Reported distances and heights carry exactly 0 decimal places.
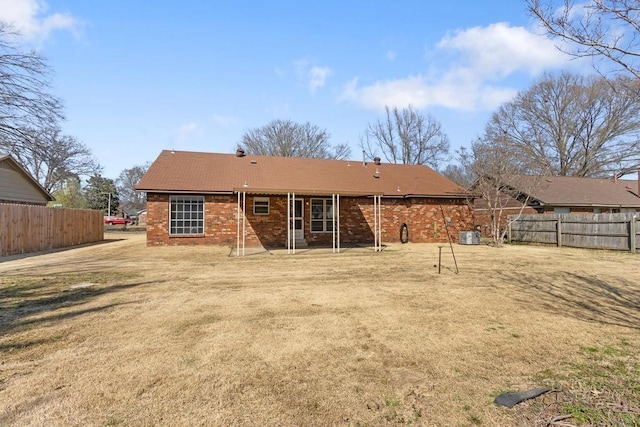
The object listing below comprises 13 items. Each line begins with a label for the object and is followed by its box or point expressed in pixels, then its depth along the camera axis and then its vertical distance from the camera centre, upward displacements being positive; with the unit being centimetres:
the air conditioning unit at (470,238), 1736 -103
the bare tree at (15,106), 1602 +541
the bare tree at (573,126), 2975 +799
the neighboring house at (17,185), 1714 +195
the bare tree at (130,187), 6788 +660
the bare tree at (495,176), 1724 +209
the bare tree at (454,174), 3468 +509
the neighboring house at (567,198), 2133 +121
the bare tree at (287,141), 3794 +850
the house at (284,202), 1510 +79
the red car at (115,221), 4666 -3
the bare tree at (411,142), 3641 +787
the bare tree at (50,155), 1694 +419
